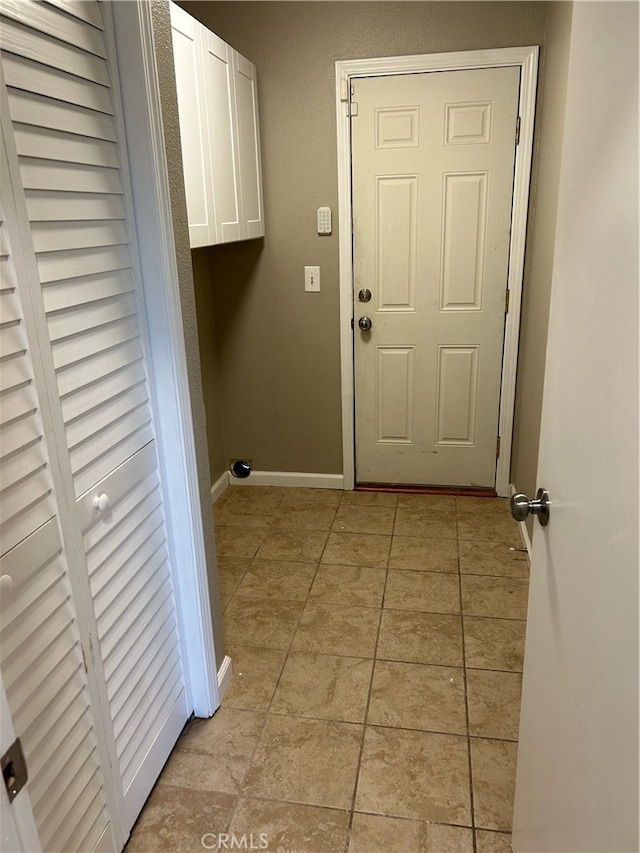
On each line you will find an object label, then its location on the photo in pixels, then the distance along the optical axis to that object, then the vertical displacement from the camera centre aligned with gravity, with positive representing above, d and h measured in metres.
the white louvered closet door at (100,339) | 1.09 -0.21
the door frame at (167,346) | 1.32 -0.26
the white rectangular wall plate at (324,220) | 3.04 +0.05
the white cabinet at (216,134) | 2.11 +0.38
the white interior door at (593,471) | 0.74 -0.35
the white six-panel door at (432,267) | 2.82 -0.18
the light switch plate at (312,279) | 3.15 -0.24
